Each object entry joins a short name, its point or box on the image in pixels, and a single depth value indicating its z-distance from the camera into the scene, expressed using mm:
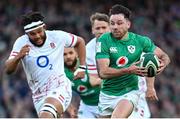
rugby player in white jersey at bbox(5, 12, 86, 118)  19719
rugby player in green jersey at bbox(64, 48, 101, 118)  22969
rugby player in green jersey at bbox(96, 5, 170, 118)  18891
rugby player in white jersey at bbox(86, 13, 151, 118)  23437
